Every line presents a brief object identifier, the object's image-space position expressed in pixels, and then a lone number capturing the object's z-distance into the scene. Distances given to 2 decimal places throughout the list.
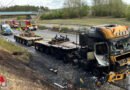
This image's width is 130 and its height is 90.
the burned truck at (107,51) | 5.98
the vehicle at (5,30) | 21.45
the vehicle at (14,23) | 30.79
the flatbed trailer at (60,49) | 8.54
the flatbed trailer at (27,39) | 13.43
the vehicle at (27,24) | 26.98
